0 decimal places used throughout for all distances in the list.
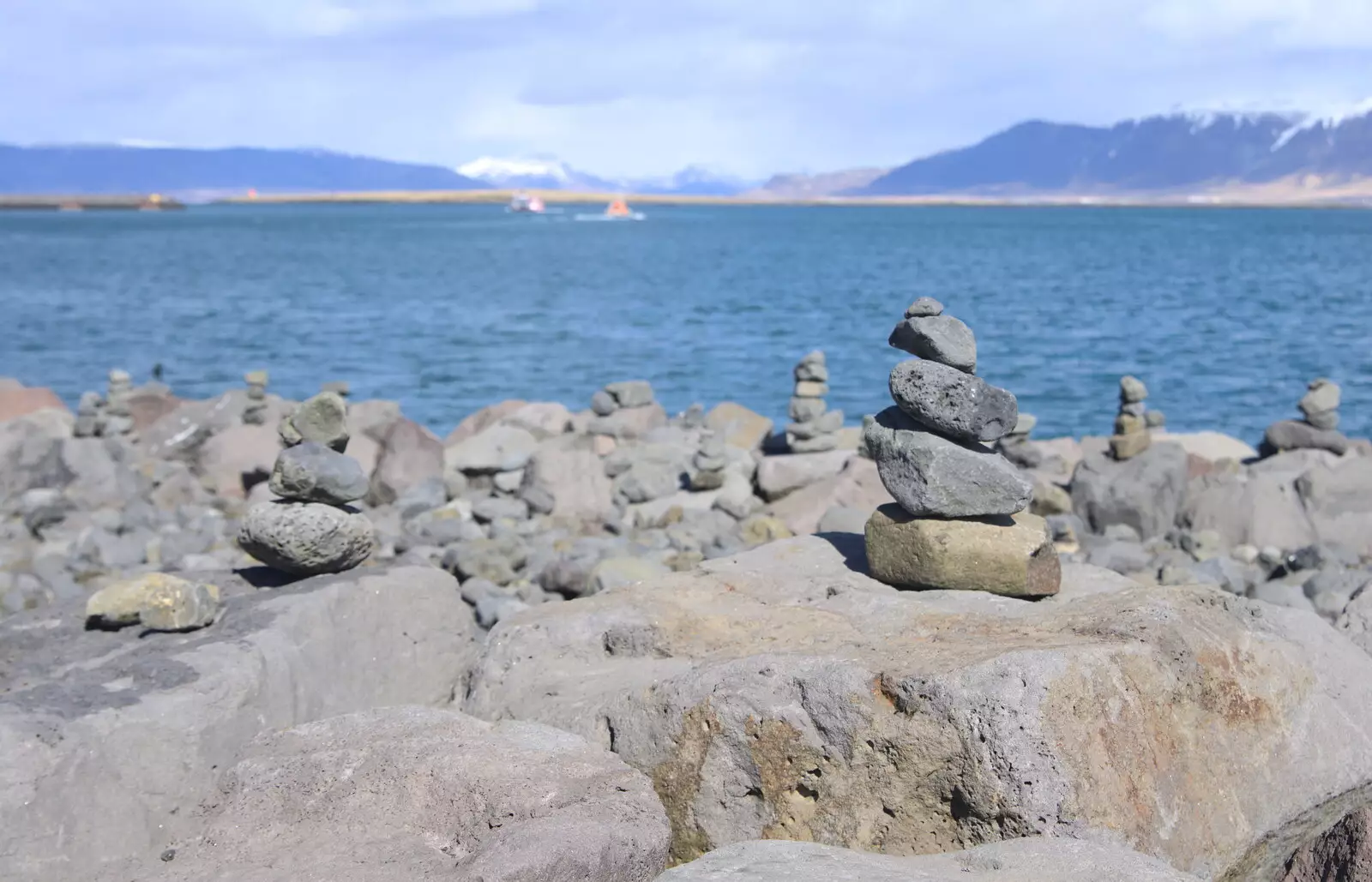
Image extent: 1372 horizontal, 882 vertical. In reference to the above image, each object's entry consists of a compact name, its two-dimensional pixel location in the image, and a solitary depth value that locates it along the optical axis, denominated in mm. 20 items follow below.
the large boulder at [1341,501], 12727
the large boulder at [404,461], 15031
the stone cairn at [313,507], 7629
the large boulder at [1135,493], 13422
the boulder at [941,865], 4293
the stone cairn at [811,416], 15852
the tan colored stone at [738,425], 17984
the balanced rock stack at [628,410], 18969
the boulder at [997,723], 5113
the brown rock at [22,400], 20125
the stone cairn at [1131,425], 15320
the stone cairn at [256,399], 18438
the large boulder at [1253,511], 12750
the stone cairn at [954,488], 6930
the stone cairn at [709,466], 14641
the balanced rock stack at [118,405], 18812
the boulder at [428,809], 4578
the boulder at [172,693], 5391
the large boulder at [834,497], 13039
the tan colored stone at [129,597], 6812
